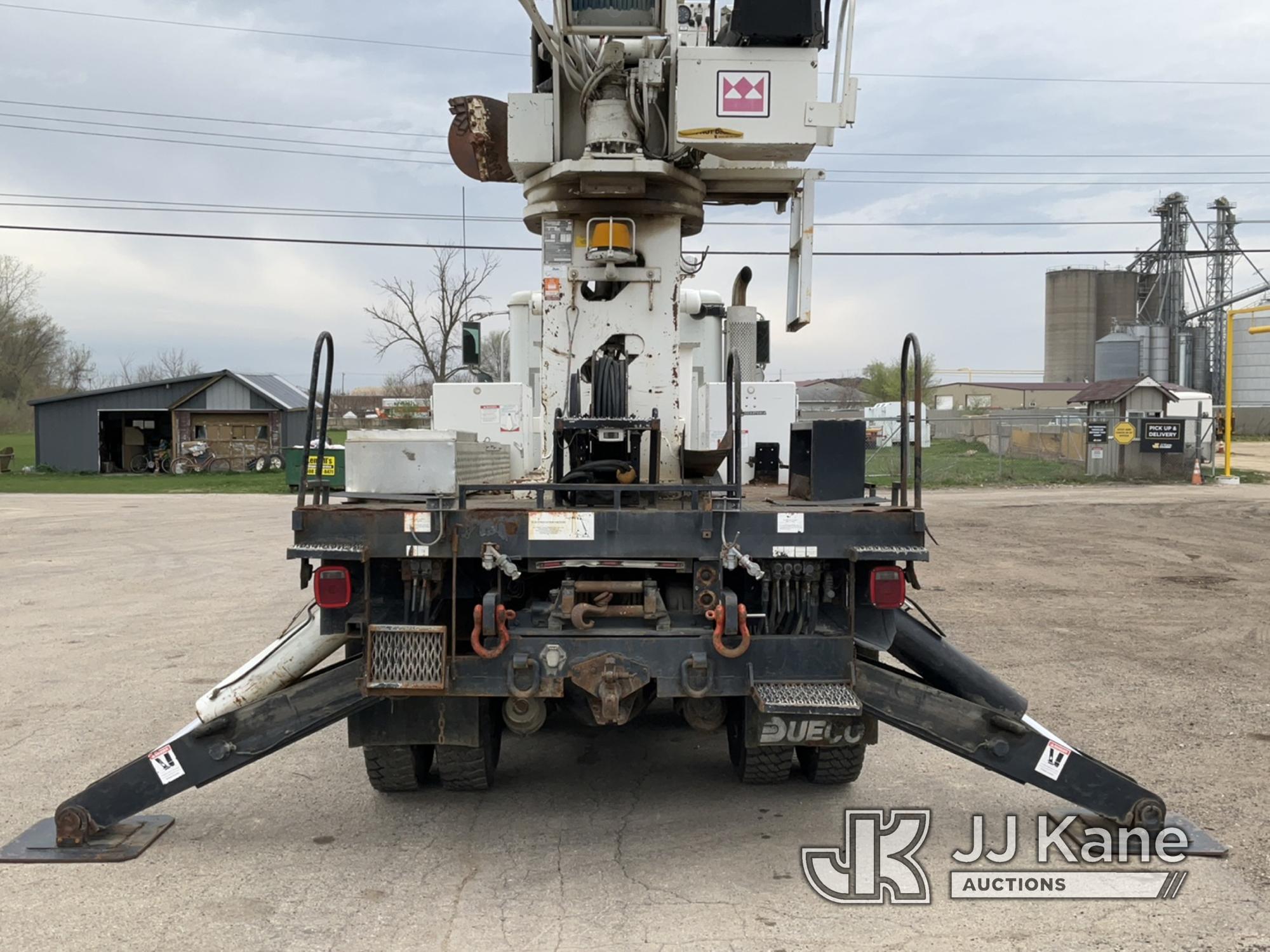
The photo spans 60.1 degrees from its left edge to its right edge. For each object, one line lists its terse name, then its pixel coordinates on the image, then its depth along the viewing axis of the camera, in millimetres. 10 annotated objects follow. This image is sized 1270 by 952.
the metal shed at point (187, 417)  38688
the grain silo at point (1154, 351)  65312
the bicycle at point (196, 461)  38438
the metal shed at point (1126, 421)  29812
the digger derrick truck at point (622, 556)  4590
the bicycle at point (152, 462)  39969
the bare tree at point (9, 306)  58312
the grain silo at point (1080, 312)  77938
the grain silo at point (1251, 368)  66562
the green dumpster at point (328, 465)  24594
